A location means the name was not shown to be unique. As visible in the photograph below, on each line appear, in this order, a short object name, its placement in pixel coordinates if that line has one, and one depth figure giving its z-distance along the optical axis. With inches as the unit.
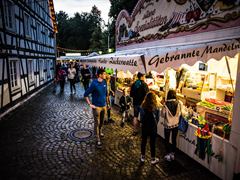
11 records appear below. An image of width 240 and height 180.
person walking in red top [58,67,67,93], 606.9
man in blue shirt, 230.2
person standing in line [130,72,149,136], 253.9
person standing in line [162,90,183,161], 197.3
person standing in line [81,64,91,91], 565.9
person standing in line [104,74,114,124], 318.7
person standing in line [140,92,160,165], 186.2
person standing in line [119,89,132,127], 311.9
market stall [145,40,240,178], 168.2
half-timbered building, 392.2
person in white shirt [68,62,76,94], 573.6
